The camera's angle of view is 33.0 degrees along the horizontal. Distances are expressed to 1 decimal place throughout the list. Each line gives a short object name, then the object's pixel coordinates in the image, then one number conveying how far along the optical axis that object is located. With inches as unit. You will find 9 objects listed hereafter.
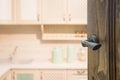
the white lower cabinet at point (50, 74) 112.6
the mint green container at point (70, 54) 123.4
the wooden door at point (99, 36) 31.4
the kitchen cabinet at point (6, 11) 118.6
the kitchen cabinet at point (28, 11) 118.6
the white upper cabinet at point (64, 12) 118.6
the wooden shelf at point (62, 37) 127.3
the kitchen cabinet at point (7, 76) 98.6
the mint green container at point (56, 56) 121.9
